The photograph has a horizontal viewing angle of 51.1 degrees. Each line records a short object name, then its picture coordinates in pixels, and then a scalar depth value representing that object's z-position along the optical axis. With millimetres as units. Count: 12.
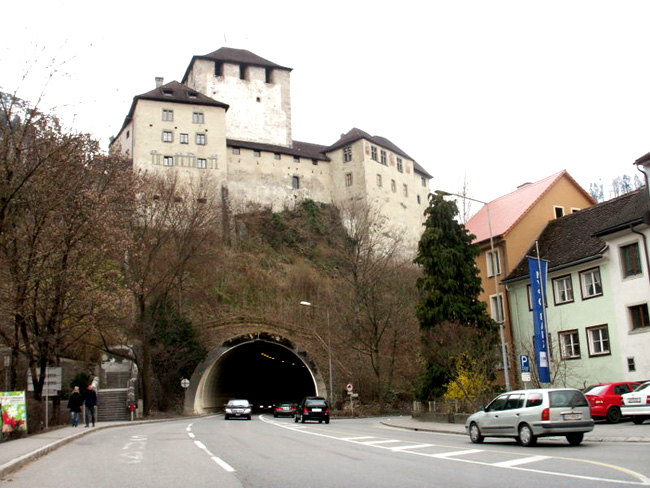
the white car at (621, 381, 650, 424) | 22125
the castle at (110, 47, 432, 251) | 81125
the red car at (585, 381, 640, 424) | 24281
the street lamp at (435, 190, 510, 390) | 25672
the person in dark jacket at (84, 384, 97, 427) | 29648
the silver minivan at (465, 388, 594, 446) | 16516
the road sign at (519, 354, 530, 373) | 23828
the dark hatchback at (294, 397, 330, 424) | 36000
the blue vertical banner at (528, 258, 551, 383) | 24703
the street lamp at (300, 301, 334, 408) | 47250
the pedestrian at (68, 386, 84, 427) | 29406
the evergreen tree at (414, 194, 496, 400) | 33312
